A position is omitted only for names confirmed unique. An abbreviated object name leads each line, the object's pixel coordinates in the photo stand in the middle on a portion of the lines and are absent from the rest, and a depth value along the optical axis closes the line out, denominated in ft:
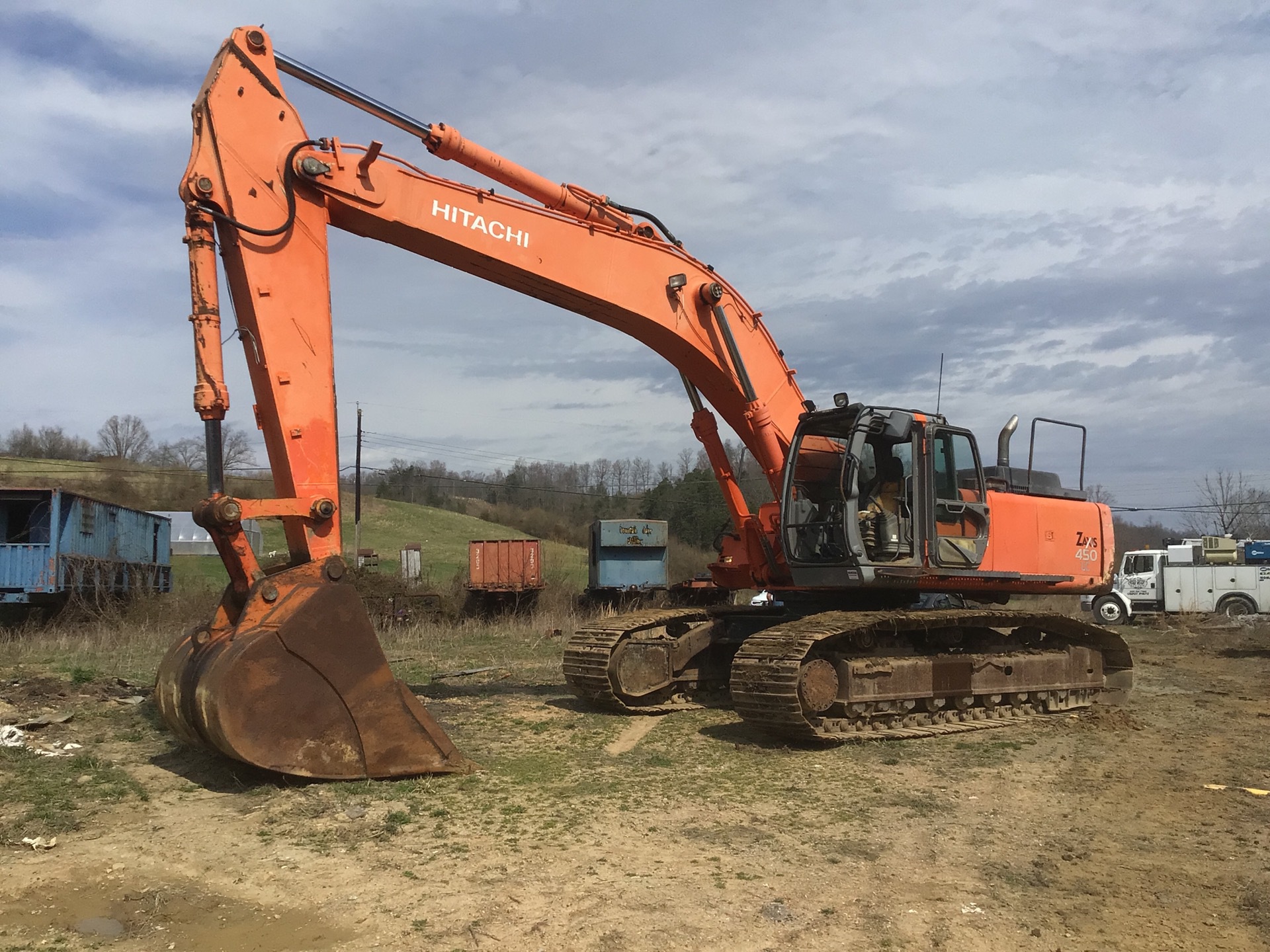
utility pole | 115.41
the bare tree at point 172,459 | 228.02
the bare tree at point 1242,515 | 189.98
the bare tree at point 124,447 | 246.88
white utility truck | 90.53
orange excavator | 20.29
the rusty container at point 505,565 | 95.81
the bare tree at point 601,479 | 230.89
